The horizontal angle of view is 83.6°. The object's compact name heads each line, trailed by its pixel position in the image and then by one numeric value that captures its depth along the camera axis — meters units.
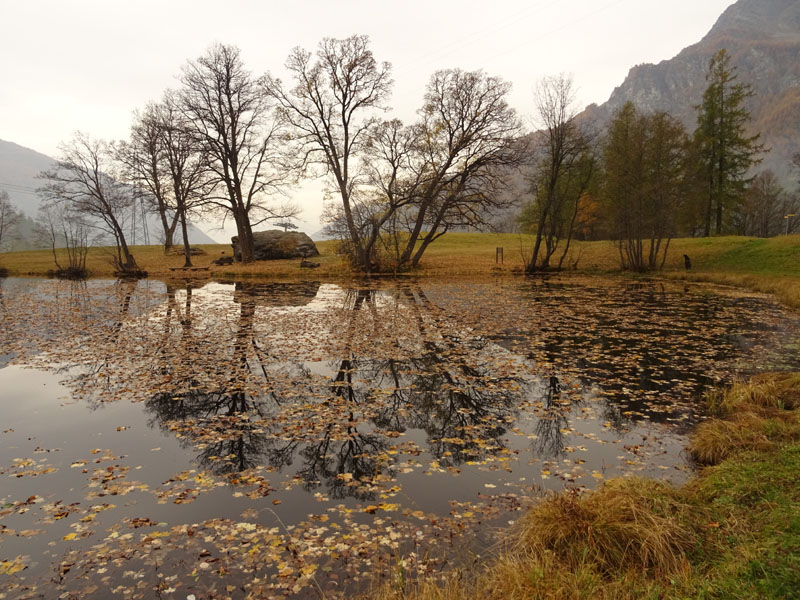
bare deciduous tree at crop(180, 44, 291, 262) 37.41
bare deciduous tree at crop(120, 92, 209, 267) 37.66
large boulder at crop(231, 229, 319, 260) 42.75
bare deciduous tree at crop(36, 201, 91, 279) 37.06
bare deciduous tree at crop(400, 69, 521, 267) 32.38
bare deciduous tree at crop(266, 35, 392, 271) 33.41
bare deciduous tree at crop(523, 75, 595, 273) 30.98
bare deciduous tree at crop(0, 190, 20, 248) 64.09
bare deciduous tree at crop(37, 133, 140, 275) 36.56
